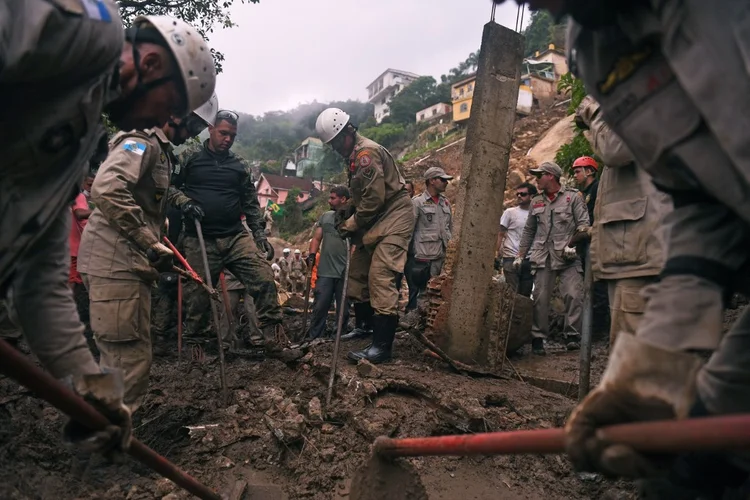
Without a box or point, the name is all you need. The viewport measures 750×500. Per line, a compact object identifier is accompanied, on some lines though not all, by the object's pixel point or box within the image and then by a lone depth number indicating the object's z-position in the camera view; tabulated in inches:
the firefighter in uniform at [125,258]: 122.7
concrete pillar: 184.5
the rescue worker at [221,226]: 201.0
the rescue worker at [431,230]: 286.0
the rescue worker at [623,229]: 106.7
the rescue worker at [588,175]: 223.8
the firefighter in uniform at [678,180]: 40.3
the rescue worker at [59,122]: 50.6
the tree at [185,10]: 331.9
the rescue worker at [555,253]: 224.2
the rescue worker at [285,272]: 538.9
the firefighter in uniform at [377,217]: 181.2
